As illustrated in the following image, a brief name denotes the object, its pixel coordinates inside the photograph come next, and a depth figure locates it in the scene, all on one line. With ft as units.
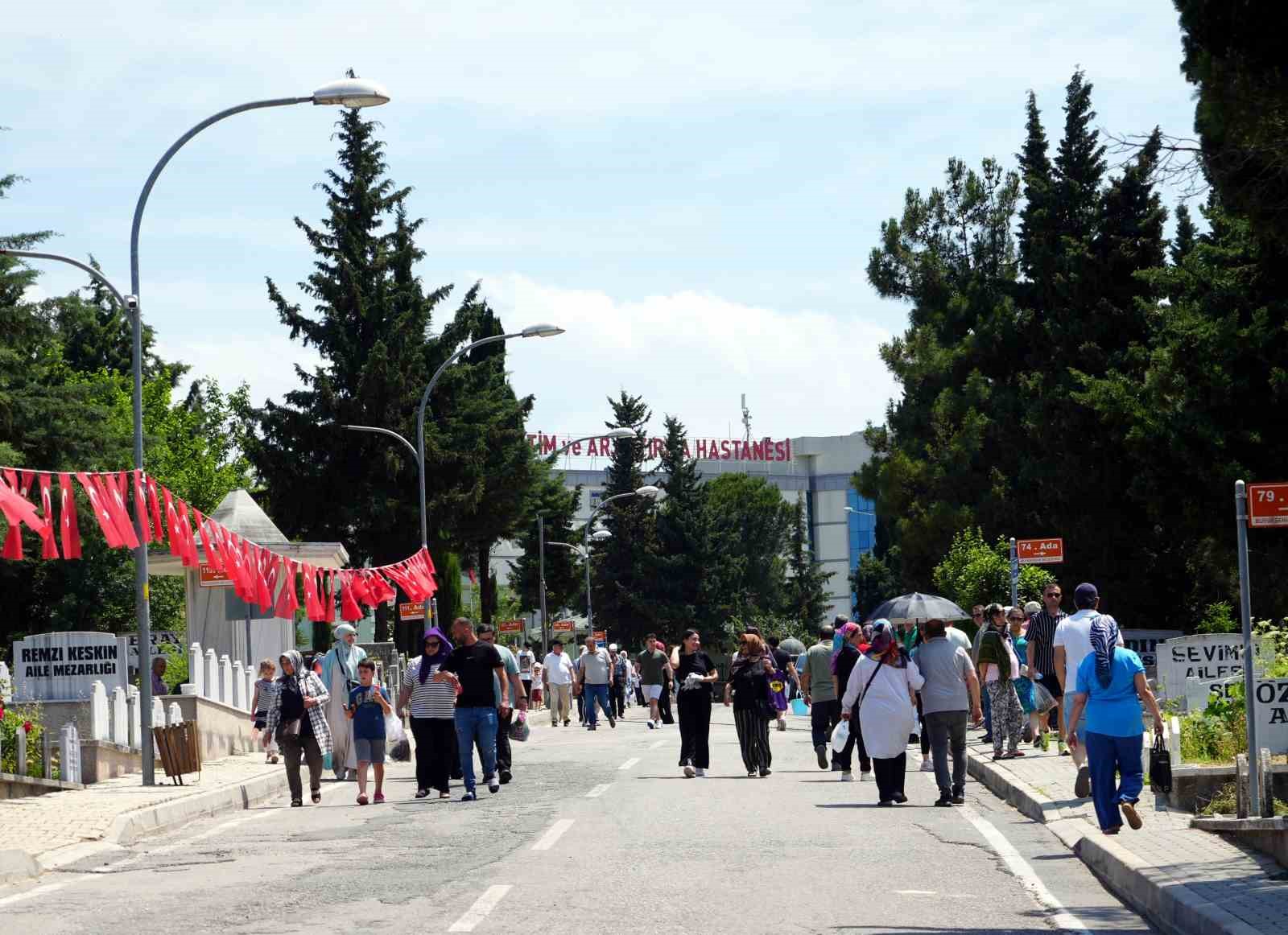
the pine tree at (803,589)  369.30
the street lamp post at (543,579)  209.29
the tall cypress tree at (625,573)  301.63
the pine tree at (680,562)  298.97
